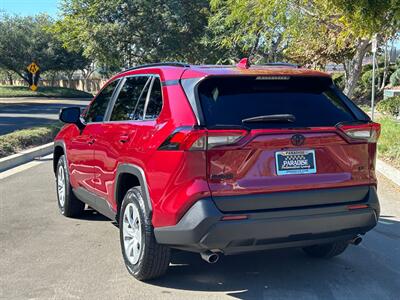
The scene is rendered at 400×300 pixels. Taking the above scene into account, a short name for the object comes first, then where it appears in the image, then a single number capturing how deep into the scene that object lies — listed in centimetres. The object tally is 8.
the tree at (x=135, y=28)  2859
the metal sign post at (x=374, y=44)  1373
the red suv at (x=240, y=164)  397
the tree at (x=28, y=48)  5369
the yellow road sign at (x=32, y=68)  3172
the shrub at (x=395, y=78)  2987
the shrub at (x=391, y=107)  1950
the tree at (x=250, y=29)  1363
